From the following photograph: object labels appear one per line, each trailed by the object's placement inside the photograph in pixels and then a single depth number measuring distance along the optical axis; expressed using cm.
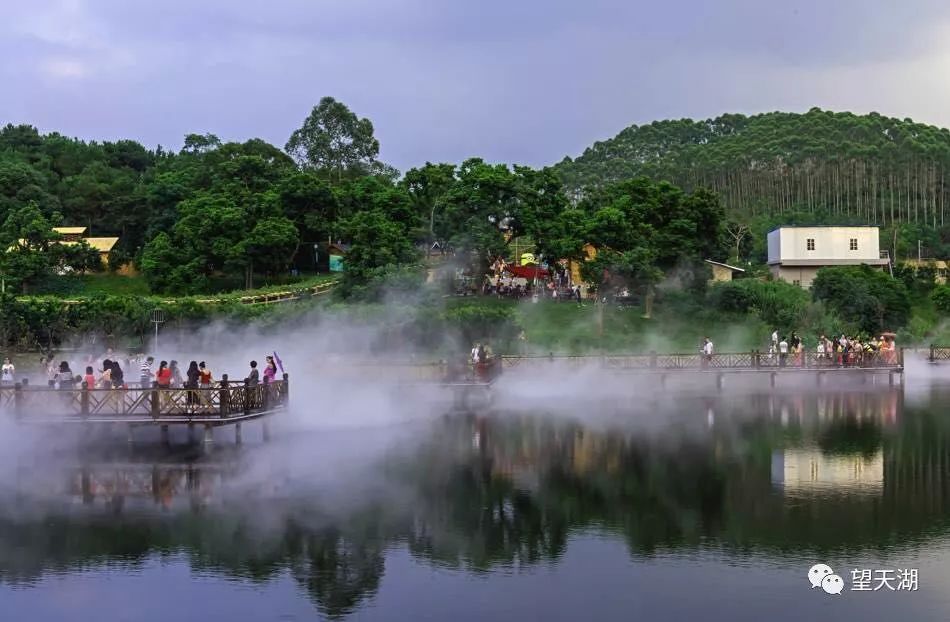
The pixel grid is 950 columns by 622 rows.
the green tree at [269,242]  6475
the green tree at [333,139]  9350
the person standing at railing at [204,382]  2503
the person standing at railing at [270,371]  2770
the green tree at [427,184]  7281
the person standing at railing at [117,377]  2703
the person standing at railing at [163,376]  2614
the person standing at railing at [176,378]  2685
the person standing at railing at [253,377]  2634
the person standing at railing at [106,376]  2691
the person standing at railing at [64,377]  2741
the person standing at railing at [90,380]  2624
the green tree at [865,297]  6181
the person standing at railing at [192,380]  2496
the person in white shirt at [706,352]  4356
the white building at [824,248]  7931
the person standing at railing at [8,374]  3173
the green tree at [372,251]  6027
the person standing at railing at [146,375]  2728
